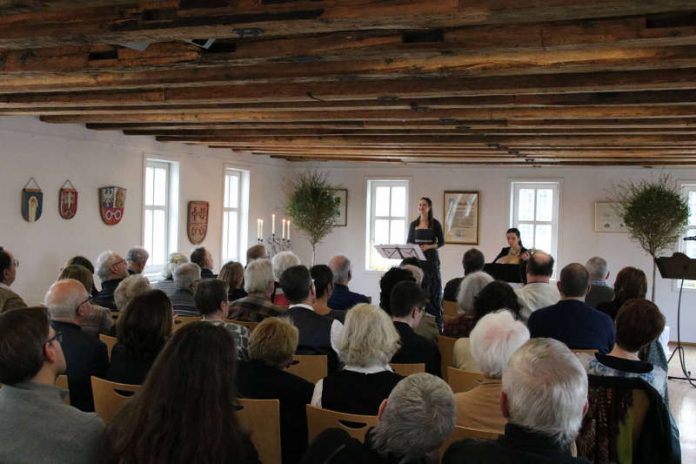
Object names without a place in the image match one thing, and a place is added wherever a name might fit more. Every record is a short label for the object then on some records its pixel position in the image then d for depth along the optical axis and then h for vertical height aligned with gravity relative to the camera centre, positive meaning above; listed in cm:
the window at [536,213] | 1139 +17
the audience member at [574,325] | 429 -63
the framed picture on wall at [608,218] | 1085 +12
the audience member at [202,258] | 708 -48
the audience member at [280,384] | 305 -75
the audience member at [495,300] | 433 -49
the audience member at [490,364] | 267 -59
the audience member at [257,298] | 484 -60
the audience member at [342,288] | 555 -58
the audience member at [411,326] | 393 -64
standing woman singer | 880 -30
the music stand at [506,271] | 830 -59
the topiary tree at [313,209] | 1130 +11
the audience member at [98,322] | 439 -73
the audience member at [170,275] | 574 -62
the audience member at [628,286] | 529 -46
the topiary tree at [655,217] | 963 +15
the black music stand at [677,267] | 699 -39
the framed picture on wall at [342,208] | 1235 +15
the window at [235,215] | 1087 -4
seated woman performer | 930 -38
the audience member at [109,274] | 549 -53
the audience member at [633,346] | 320 -57
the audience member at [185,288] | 545 -63
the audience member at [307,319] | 418 -64
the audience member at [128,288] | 462 -53
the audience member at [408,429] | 194 -59
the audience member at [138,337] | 317 -59
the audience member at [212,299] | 406 -51
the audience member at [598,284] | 665 -57
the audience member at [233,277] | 588 -55
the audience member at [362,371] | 289 -67
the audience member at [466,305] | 462 -60
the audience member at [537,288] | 521 -49
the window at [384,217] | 1223 +1
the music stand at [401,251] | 827 -40
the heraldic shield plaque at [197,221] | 960 -14
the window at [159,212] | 908 -2
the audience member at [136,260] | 659 -49
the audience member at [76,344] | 344 -69
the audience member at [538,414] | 193 -54
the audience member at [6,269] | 490 -46
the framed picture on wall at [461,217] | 1154 +7
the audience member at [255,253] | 740 -43
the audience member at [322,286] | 509 -52
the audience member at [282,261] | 604 -41
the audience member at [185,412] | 181 -54
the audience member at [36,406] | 196 -59
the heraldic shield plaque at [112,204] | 804 +5
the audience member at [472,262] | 691 -40
